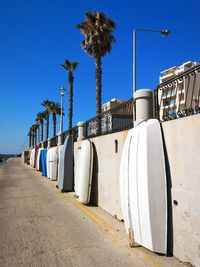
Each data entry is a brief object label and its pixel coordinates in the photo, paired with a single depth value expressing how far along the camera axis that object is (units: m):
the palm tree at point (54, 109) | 40.04
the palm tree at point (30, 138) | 81.90
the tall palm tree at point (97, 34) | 15.71
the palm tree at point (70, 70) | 22.51
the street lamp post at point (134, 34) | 10.43
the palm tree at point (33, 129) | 68.95
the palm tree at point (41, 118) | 49.67
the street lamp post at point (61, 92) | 20.68
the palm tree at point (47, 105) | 40.74
